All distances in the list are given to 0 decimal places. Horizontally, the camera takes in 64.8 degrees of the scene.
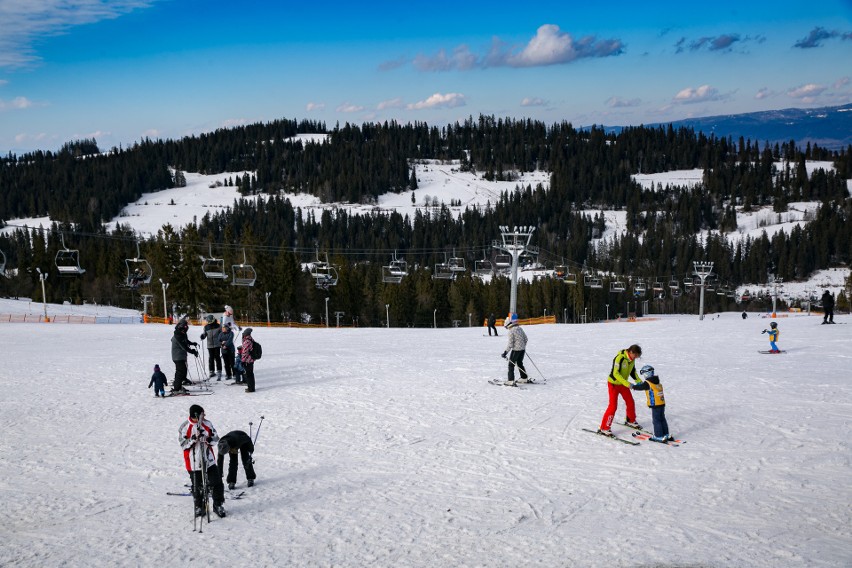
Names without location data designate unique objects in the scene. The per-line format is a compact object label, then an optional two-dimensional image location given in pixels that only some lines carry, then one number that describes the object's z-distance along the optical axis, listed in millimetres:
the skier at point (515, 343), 16000
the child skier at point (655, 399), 11562
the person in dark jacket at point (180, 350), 15373
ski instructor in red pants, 11742
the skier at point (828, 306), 30797
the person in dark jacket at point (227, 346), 17234
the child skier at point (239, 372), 17141
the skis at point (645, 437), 11883
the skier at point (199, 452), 8664
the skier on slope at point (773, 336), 22562
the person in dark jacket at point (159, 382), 15734
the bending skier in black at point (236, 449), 9633
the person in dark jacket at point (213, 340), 17469
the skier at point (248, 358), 15617
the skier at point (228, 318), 17862
